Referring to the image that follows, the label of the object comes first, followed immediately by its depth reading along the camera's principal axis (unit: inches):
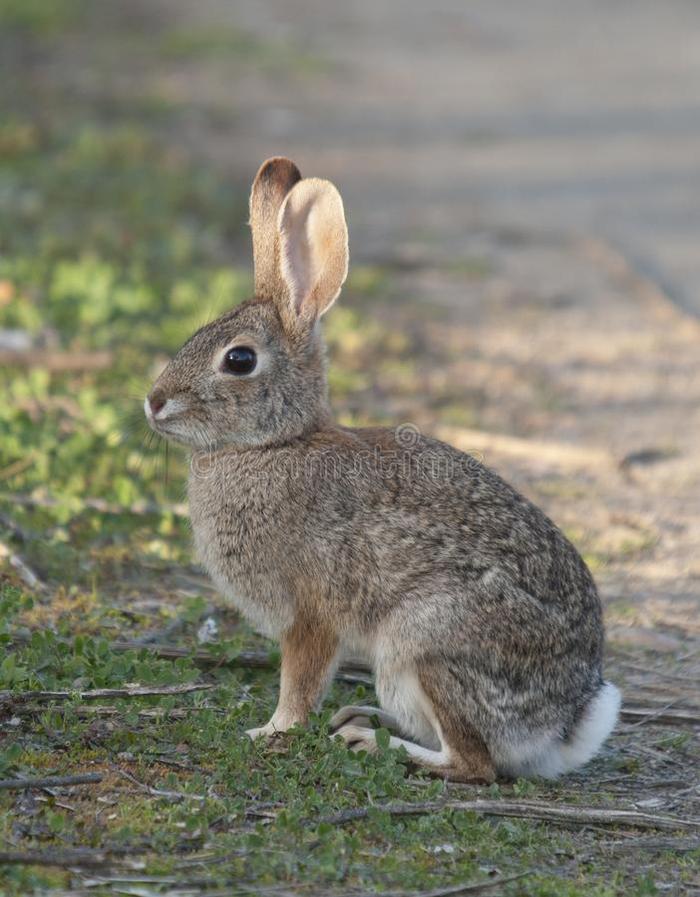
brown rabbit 339.0
